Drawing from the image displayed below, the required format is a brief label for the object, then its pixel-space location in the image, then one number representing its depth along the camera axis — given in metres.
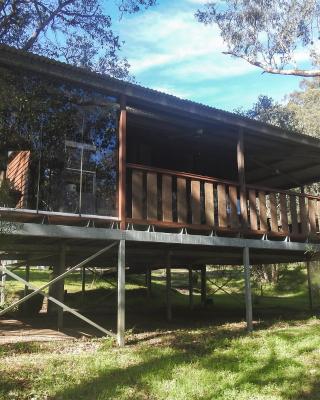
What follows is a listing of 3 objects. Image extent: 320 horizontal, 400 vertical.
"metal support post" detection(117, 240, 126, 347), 8.45
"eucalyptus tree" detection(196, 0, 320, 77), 16.03
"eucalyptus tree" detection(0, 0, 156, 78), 17.31
